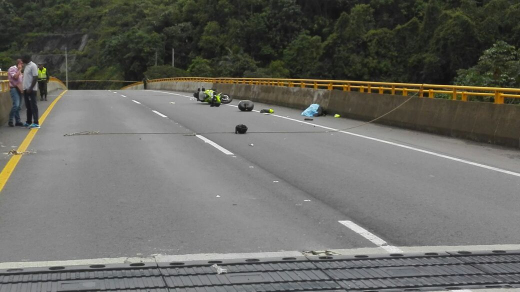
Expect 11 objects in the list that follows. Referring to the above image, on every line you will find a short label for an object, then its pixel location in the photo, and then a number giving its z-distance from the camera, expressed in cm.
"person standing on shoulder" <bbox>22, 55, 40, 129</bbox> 1791
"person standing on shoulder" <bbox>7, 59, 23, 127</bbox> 1792
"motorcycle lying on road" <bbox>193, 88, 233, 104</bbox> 2992
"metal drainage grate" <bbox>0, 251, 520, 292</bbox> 542
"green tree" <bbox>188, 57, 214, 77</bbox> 8069
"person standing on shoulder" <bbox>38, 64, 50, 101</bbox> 3212
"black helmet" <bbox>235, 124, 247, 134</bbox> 1706
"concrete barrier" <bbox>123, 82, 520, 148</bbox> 1559
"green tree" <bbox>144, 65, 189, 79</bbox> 8625
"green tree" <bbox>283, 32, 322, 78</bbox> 7381
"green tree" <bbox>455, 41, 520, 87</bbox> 3191
